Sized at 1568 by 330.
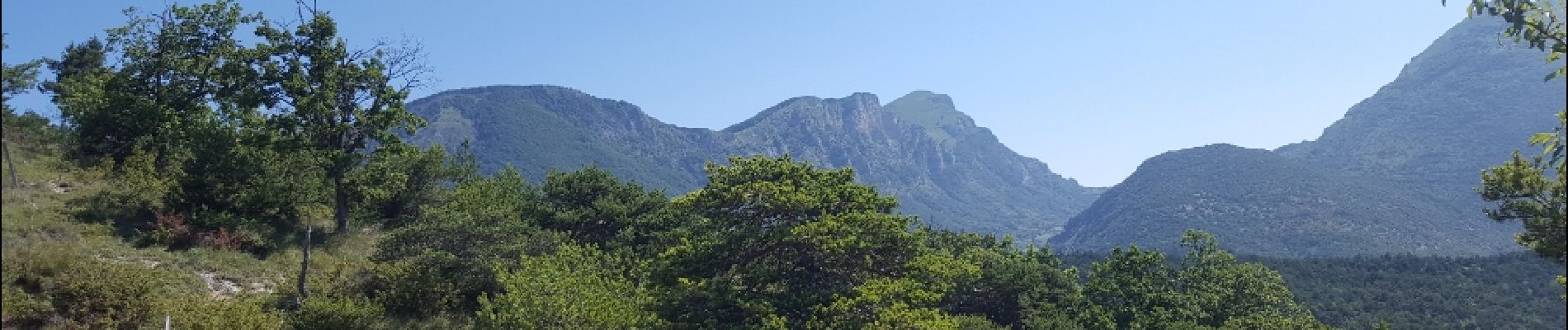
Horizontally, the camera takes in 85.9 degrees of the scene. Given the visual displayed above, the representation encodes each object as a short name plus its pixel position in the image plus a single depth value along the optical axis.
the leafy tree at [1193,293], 41.44
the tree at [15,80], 33.69
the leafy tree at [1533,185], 9.47
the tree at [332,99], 30.17
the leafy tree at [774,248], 24.28
